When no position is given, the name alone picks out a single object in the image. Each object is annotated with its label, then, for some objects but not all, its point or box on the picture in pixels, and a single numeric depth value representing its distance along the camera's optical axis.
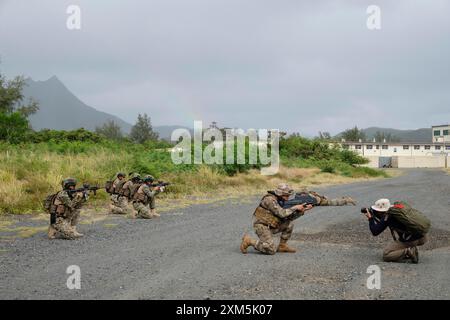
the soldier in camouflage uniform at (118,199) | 14.80
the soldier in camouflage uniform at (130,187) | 14.45
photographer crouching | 8.21
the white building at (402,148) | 107.12
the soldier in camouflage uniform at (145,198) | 13.90
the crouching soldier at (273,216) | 9.04
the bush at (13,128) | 32.59
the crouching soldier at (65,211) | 10.55
